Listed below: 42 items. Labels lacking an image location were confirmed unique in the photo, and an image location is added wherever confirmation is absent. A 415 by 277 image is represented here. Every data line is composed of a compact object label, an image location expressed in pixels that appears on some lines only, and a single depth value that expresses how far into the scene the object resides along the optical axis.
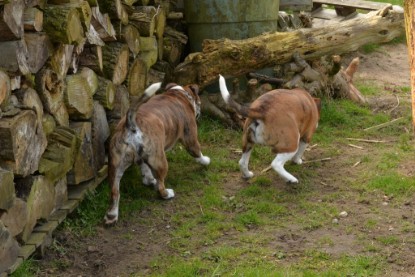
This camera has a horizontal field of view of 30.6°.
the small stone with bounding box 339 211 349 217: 6.57
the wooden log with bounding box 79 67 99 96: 6.61
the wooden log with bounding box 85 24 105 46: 6.62
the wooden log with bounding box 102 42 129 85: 7.25
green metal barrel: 9.31
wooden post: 6.18
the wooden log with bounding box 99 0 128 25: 7.18
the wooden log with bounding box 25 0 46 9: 5.33
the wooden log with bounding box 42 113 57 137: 5.71
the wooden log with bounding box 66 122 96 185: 6.34
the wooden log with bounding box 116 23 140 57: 7.60
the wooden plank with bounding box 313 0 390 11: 12.38
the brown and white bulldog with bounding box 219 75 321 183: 7.02
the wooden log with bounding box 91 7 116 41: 6.82
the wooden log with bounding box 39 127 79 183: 5.66
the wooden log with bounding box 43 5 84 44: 5.57
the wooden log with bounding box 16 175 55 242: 5.36
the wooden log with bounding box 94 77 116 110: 6.98
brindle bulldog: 6.38
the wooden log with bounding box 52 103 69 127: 5.97
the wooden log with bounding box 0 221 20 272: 4.88
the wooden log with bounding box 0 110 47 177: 4.89
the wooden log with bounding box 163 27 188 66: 9.46
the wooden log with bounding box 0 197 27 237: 5.01
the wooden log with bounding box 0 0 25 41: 4.82
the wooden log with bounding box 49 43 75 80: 5.83
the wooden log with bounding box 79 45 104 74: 6.81
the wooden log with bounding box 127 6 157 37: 8.27
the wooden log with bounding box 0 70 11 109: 4.89
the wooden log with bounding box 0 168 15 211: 4.74
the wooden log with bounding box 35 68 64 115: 5.60
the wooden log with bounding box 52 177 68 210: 6.05
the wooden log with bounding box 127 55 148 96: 7.96
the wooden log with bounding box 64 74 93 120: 6.20
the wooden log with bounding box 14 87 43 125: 5.29
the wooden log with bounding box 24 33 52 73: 5.36
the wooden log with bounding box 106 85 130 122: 7.42
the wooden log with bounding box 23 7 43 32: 5.31
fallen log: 8.80
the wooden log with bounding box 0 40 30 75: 5.01
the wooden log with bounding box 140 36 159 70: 8.45
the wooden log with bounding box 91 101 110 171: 6.79
